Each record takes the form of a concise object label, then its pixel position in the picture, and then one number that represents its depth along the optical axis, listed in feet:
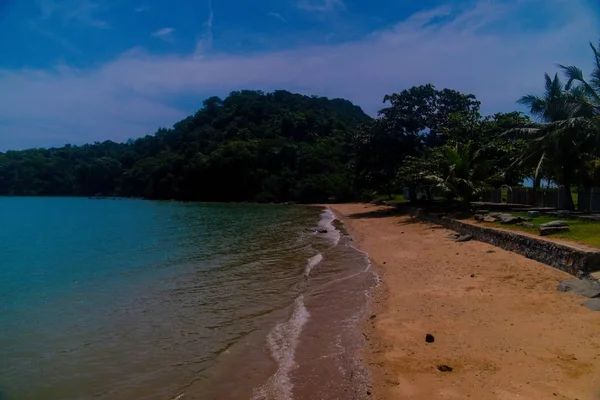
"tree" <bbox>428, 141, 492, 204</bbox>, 86.99
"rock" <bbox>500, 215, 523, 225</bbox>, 59.51
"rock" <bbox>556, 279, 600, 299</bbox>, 29.68
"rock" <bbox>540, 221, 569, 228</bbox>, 47.31
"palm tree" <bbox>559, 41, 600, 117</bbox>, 73.51
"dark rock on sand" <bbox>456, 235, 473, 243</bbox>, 61.26
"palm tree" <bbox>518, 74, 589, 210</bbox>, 73.67
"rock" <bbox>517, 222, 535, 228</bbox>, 54.64
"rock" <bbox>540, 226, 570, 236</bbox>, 46.55
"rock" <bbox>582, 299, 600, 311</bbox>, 27.11
